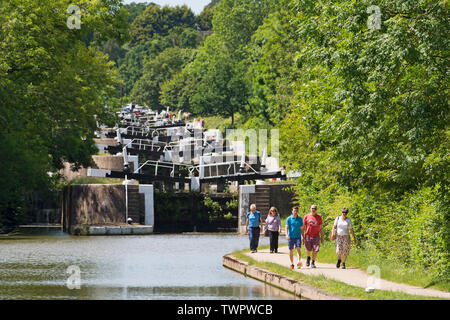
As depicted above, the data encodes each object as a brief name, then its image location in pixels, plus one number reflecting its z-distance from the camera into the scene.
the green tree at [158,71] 140.50
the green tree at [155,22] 193.50
